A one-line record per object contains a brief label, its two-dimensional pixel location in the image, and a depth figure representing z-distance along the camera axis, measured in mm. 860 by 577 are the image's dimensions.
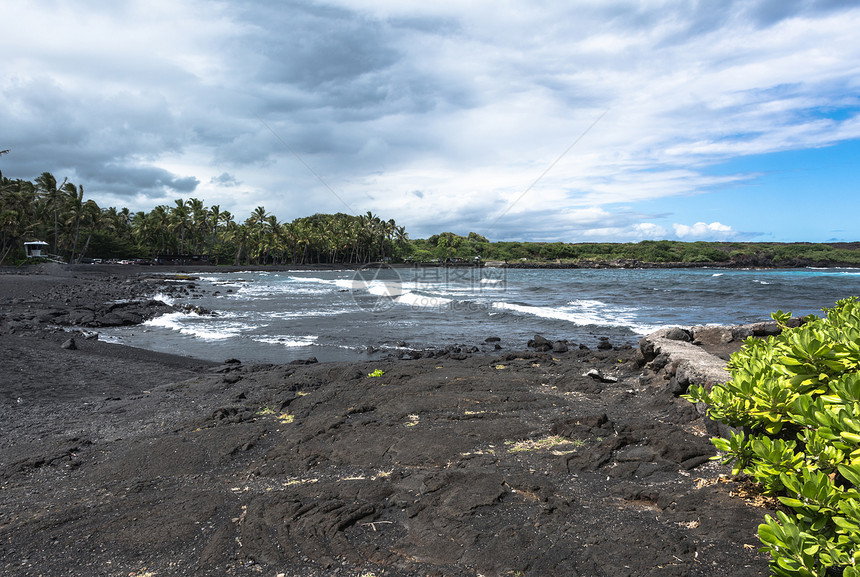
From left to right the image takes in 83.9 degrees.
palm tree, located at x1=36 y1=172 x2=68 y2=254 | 60656
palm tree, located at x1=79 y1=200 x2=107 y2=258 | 65375
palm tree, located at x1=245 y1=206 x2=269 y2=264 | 97125
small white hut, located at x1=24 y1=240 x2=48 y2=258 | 56700
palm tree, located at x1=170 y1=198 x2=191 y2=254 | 83875
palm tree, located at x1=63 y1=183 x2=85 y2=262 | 61981
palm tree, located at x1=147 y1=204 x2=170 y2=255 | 83500
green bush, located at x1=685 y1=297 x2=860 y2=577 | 2105
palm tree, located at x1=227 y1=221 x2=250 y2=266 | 92750
